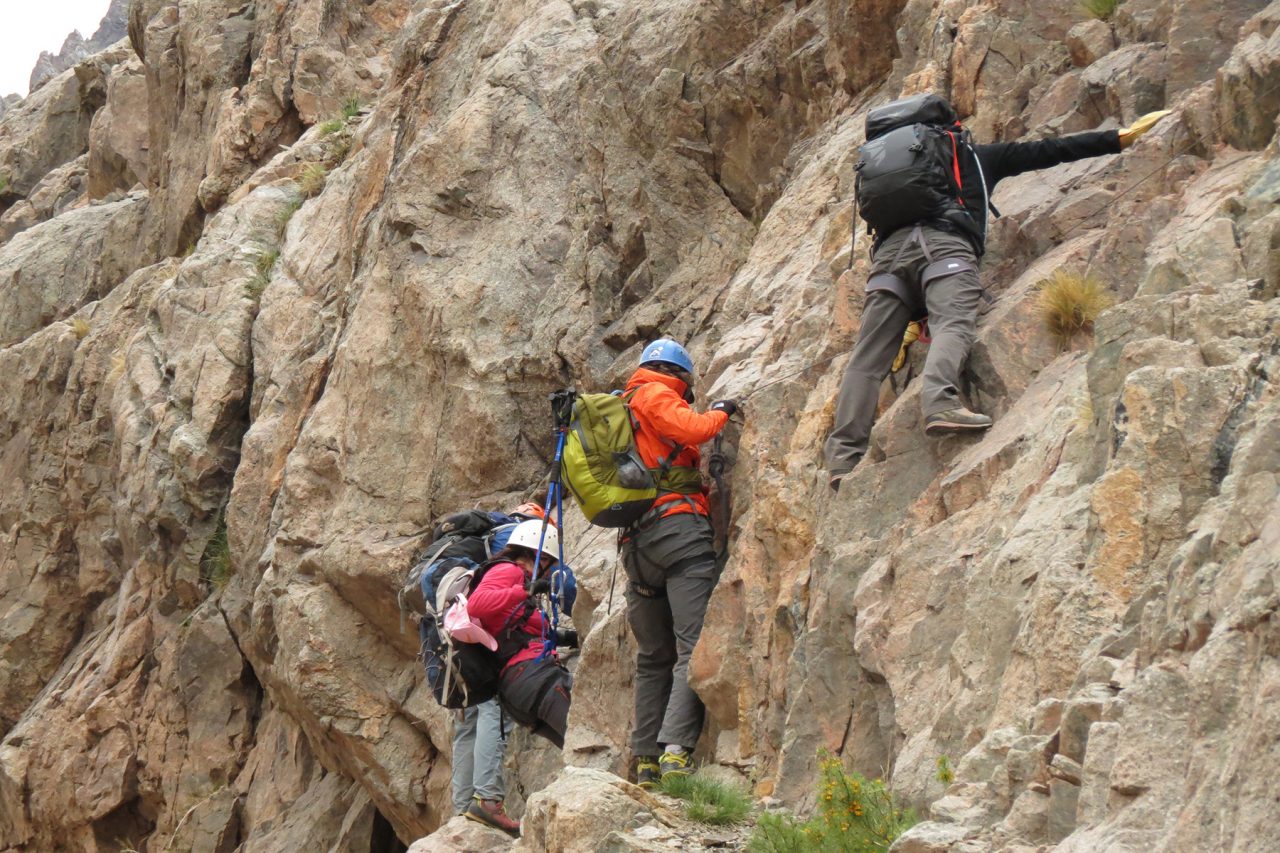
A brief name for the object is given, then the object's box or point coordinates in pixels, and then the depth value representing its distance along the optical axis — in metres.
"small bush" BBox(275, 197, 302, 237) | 24.19
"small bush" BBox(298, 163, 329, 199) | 24.28
